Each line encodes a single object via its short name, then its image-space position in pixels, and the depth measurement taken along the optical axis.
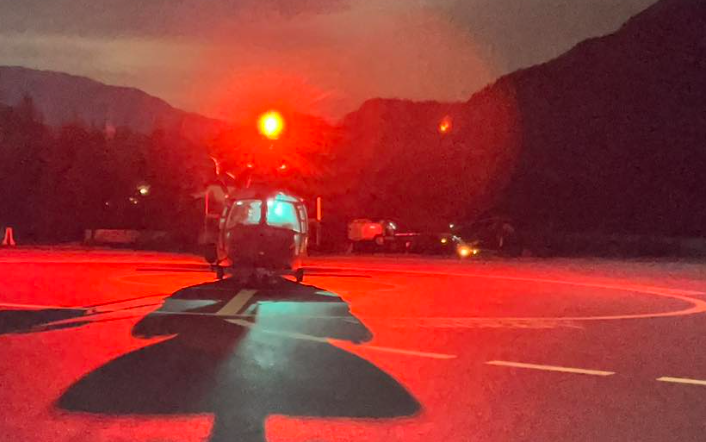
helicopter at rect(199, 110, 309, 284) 19.72
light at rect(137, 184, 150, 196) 58.83
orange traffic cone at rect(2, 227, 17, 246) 42.59
